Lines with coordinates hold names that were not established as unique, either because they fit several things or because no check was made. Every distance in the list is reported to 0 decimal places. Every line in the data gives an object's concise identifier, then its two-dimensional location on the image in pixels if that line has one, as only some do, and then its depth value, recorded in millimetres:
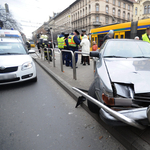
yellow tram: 9789
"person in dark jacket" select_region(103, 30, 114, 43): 5198
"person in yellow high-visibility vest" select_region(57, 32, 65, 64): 7600
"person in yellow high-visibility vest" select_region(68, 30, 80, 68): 6336
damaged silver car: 1252
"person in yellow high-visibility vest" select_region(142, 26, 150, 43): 4979
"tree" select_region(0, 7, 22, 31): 31895
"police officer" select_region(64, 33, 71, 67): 6995
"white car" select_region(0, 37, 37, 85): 3791
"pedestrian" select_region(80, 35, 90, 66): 7039
